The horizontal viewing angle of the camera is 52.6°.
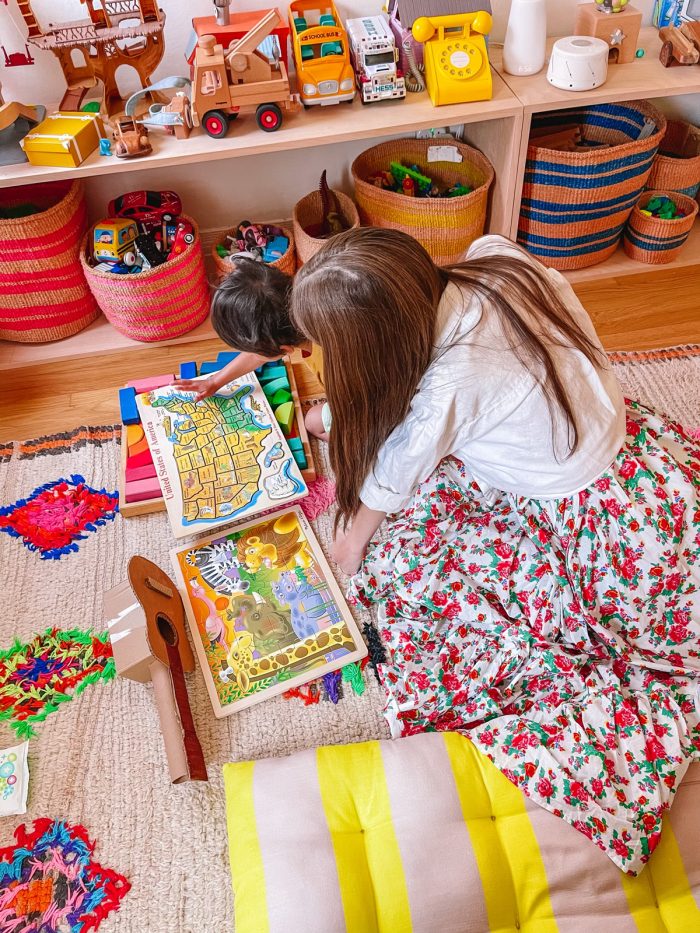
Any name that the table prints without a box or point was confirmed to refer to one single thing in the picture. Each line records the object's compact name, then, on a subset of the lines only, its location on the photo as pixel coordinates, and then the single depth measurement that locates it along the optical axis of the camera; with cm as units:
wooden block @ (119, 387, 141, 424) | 149
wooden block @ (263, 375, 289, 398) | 153
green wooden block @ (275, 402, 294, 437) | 148
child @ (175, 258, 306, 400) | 112
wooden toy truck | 140
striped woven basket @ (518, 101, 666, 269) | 157
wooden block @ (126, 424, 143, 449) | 147
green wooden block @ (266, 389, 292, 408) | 153
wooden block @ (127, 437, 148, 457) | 146
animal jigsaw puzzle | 119
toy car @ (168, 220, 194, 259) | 164
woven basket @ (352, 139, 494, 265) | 162
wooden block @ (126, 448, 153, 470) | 144
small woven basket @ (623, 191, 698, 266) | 174
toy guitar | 105
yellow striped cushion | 87
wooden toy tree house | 142
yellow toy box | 140
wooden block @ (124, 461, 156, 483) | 142
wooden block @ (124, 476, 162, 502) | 139
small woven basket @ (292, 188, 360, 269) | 165
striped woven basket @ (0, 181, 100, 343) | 155
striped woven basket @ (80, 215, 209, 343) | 157
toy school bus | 146
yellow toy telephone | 145
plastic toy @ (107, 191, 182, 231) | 171
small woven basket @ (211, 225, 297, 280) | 168
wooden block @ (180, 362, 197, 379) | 157
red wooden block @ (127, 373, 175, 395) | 156
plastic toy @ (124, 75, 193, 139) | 146
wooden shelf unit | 145
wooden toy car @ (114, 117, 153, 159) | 143
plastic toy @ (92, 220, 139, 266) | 162
